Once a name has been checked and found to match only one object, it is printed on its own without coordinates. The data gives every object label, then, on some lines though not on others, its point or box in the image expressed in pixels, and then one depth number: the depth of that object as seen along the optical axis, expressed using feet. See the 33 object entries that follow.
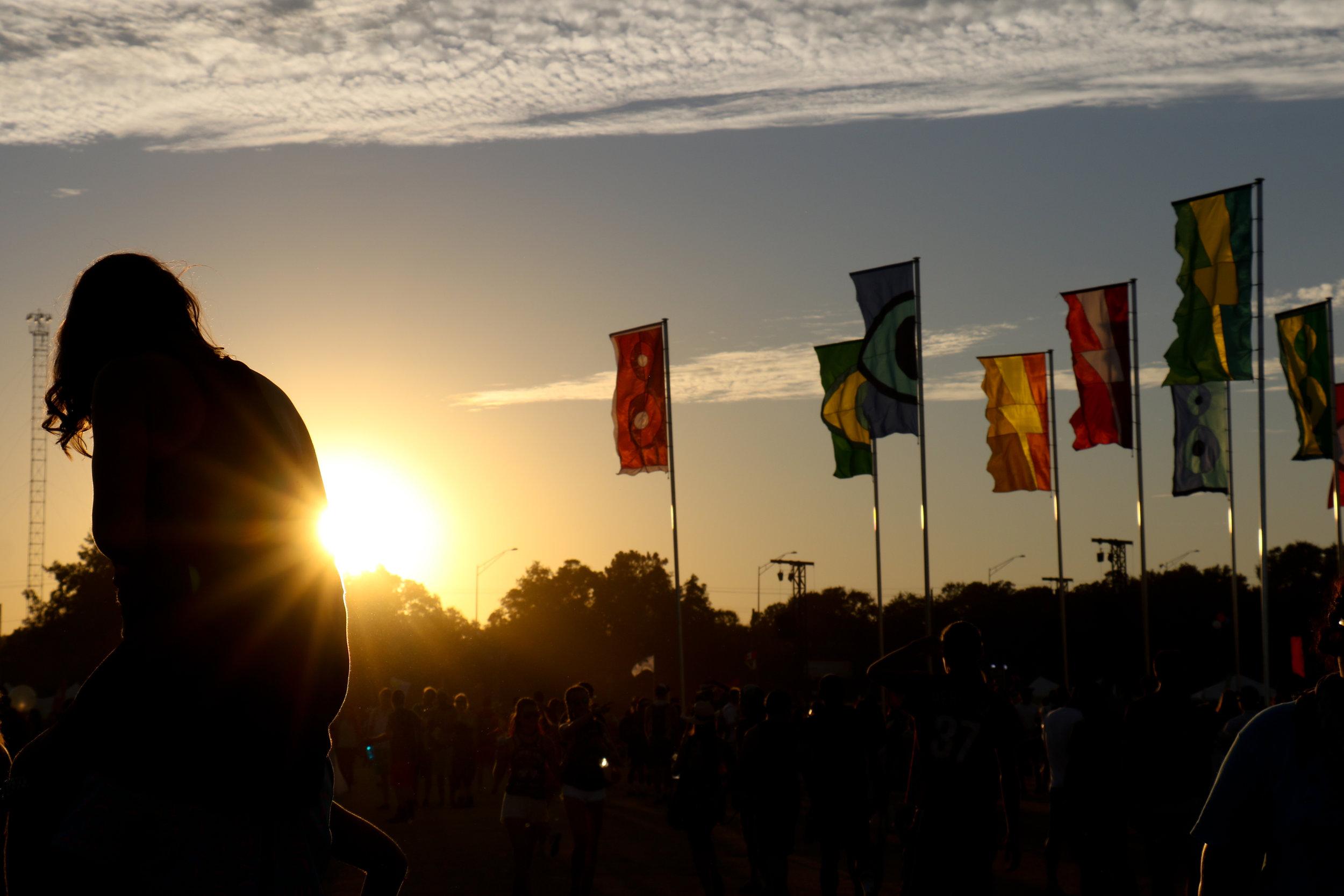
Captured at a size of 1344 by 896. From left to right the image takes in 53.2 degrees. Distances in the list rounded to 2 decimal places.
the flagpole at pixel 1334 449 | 90.74
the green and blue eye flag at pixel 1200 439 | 98.43
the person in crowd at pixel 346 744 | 82.58
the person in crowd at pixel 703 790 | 40.83
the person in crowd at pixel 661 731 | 88.84
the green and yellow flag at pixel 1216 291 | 83.87
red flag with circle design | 100.48
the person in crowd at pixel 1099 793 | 39.93
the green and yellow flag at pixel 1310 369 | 90.53
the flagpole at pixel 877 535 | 116.98
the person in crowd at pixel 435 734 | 94.02
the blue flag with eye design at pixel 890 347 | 94.73
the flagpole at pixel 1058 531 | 106.63
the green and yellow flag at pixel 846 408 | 101.14
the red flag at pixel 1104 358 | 95.66
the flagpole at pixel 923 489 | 96.27
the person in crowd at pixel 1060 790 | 46.65
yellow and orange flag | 103.24
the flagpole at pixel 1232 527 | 99.14
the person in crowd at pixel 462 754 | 90.63
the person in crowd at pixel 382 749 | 87.75
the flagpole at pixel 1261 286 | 84.84
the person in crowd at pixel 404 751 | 76.02
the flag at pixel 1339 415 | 104.32
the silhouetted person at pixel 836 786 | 38.86
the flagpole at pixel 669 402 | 102.42
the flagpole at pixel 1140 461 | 96.84
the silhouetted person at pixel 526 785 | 44.60
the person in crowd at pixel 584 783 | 44.47
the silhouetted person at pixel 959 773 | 24.52
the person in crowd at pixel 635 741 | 106.63
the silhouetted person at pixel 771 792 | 37.70
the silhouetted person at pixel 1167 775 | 31.37
